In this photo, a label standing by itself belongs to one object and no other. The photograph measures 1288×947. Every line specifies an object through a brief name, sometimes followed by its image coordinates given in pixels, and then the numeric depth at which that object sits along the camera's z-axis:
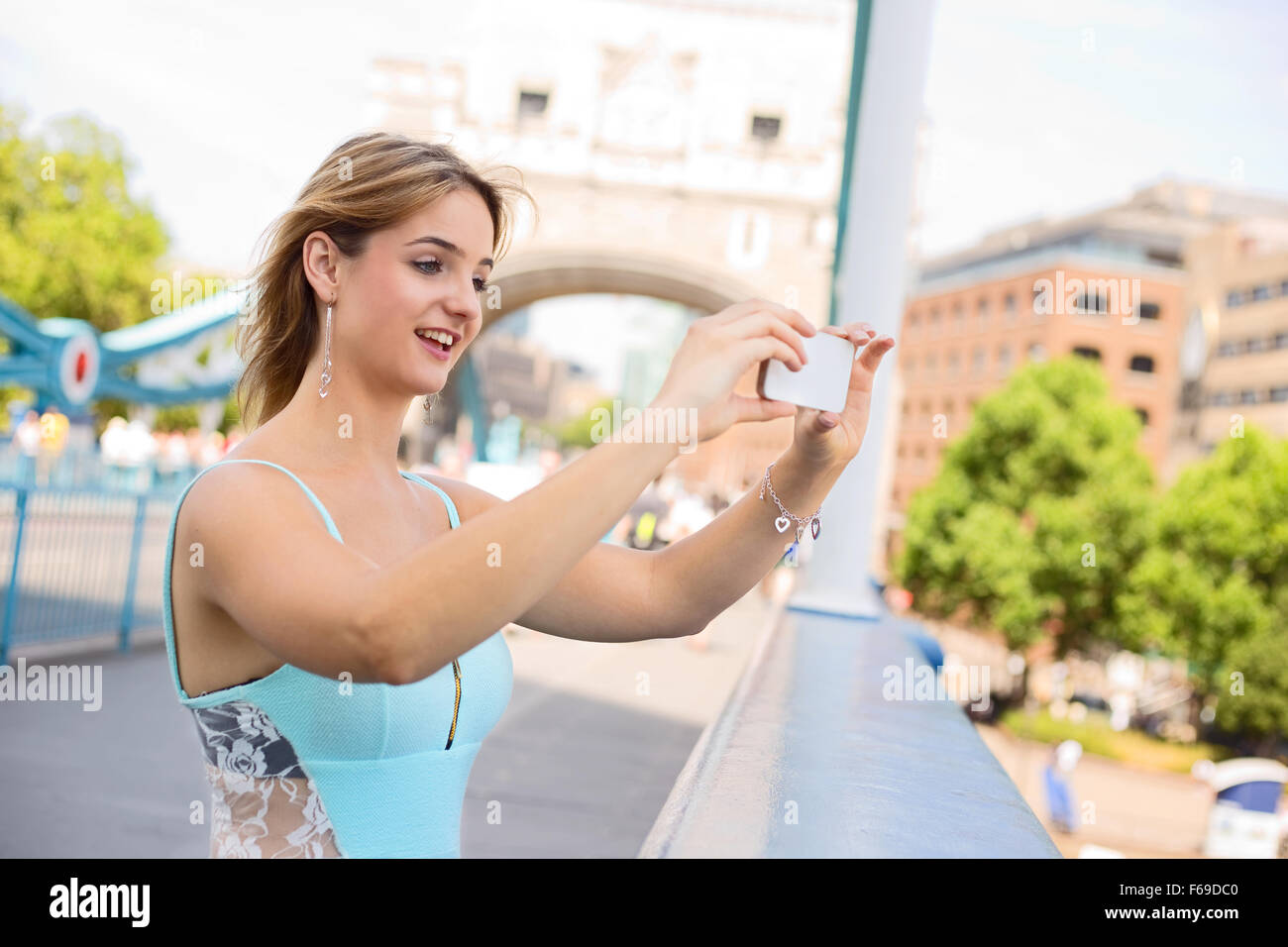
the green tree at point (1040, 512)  31.22
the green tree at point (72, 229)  29.17
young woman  1.00
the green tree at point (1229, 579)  28.23
